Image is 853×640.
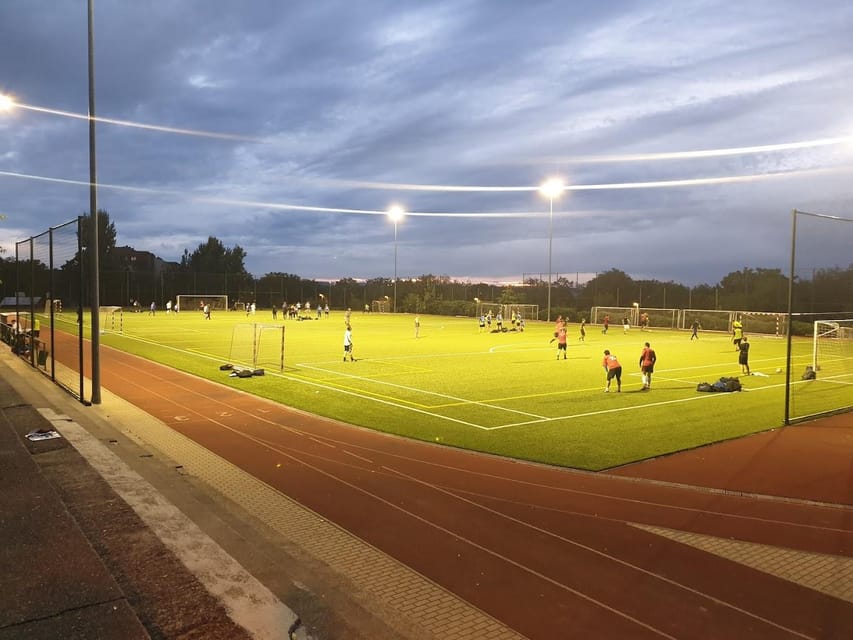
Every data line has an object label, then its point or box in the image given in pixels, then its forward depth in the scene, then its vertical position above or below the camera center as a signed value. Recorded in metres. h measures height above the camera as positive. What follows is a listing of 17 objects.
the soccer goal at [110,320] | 47.19 -2.71
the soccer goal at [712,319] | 56.35 -1.60
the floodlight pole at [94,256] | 14.91 +0.84
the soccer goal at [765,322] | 49.69 -1.67
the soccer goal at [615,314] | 63.41 -1.52
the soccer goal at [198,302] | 90.50 -1.54
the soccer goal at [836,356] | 24.91 -2.60
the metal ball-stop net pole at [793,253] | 13.50 +1.11
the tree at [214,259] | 120.50 +6.62
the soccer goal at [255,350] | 25.75 -2.91
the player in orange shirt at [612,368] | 19.25 -2.15
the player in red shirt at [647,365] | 19.92 -2.11
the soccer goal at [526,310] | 74.31 -1.47
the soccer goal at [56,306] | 27.92 -0.86
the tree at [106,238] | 94.88 +8.67
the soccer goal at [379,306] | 99.03 -1.73
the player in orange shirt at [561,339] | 28.77 -1.92
